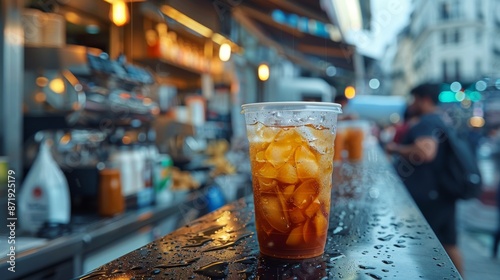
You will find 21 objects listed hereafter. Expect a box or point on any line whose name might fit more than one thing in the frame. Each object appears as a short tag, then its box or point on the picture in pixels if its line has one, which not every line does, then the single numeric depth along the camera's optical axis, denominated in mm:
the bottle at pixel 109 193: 2355
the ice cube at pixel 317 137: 742
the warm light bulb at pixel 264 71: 5398
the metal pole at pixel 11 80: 2354
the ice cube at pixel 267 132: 749
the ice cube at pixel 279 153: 728
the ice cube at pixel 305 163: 723
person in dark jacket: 3289
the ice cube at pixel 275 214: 719
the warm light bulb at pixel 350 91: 7609
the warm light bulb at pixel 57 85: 2398
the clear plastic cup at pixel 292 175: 719
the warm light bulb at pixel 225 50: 4109
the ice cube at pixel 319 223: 727
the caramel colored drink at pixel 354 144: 2762
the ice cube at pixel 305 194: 717
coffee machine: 2309
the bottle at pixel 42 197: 1934
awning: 3604
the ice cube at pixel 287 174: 719
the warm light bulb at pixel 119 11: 2668
